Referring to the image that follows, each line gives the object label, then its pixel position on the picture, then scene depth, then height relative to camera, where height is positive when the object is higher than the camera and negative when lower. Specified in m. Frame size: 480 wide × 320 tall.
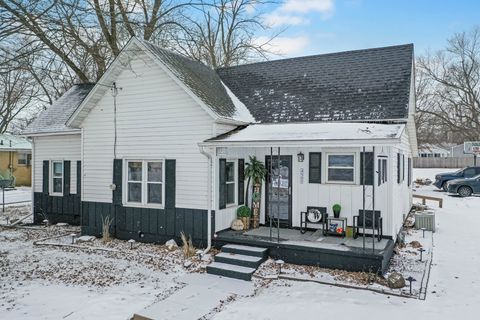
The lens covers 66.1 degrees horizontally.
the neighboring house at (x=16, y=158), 27.42 +0.54
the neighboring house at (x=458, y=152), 44.24 +1.94
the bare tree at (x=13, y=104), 29.80 +5.57
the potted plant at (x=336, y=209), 9.61 -1.10
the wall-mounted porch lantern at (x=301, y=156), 10.18 +0.29
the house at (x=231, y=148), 9.21 +0.50
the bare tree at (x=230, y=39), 22.47 +8.37
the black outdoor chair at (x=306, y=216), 9.80 -1.34
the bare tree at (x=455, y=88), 36.25 +7.94
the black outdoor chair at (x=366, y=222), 9.24 -1.39
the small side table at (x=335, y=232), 9.31 -1.52
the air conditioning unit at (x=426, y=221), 12.27 -1.80
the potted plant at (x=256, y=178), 10.41 -0.33
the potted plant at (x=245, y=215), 10.27 -1.36
